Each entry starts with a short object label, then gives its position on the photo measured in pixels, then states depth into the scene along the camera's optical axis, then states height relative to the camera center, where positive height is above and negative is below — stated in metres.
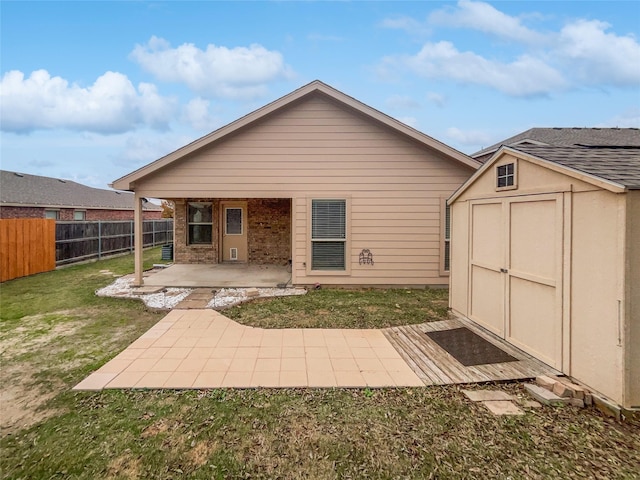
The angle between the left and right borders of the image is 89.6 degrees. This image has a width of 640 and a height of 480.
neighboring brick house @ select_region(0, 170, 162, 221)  17.55 +2.08
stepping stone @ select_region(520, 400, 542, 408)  3.18 -1.71
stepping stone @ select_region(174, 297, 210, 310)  6.60 -1.50
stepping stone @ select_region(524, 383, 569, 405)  3.18 -1.65
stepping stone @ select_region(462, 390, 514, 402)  3.32 -1.71
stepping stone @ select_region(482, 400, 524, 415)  3.07 -1.71
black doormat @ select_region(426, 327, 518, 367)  4.20 -1.63
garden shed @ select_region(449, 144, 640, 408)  2.92 -0.29
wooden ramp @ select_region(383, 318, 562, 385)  3.73 -1.66
